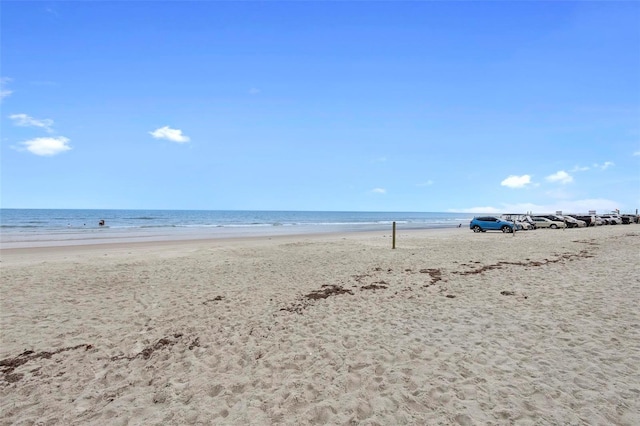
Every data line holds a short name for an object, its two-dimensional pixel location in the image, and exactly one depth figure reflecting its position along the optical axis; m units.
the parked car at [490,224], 36.22
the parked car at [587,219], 48.03
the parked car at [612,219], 54.81
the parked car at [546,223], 42.91
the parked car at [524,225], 39.89
